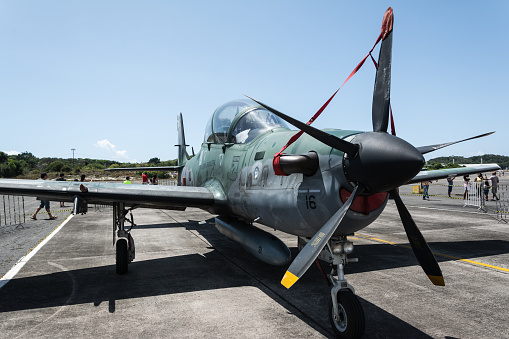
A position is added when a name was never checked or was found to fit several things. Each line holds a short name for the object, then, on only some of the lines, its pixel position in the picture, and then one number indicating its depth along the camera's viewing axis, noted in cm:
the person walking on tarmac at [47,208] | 1449
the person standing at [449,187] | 2499
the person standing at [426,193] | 2364
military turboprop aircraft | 348
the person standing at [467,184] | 2040
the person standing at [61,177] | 1740
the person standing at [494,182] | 2109
